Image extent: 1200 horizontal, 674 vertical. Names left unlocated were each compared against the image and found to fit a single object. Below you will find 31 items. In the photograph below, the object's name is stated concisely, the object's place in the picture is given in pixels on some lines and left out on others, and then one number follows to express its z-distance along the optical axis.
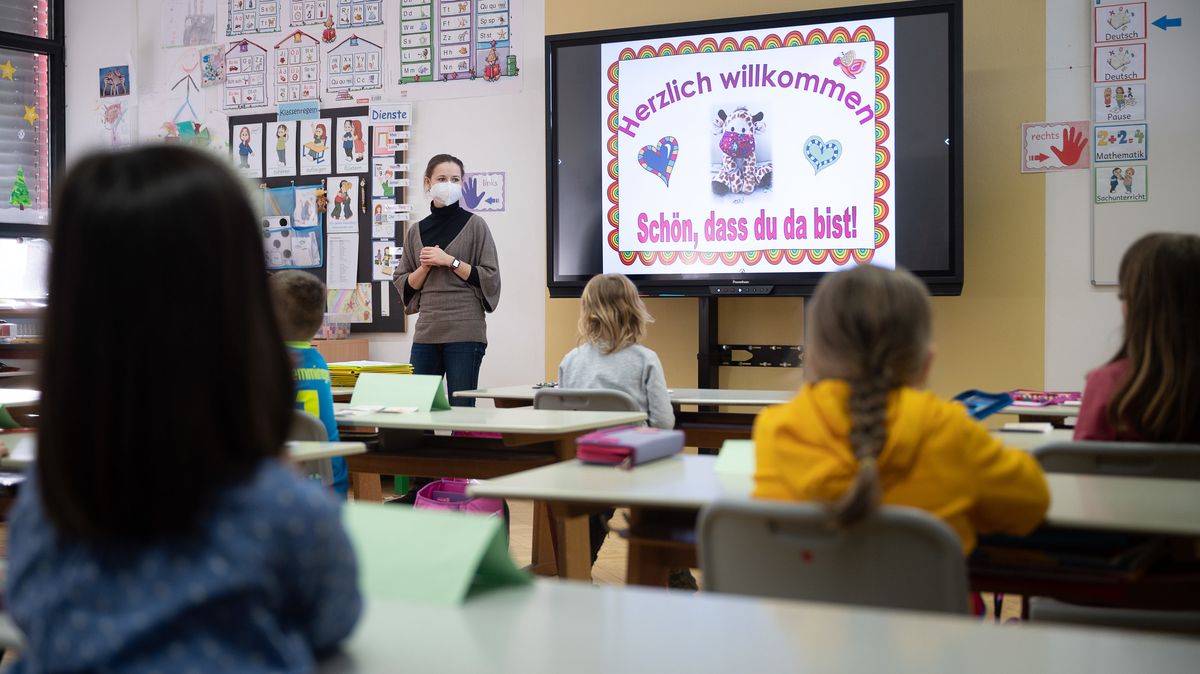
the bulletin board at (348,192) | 5.45
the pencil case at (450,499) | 3.50
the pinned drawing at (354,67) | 5.47
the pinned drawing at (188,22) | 5.85
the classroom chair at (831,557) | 1.11
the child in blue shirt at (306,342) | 2.49
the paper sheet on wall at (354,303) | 5.50
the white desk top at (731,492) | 1.28
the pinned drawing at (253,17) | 5.71
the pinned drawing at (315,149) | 5.55
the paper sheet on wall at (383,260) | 5.43
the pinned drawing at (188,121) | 5.86
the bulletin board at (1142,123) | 4.18
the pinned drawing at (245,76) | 5.72
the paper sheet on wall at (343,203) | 5.49
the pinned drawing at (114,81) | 6.00
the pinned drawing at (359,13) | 5.47
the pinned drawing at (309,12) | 5.59
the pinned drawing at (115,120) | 6.00
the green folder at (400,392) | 2.85
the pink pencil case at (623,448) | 1.75
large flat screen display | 4.24
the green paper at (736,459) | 1.70
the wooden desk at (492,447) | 2.50
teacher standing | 4.22
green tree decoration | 5.96
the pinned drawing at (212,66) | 5.81
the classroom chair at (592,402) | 2.91
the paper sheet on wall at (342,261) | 5.51
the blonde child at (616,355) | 3.13
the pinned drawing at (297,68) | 5.60
